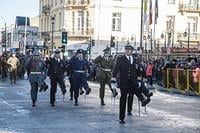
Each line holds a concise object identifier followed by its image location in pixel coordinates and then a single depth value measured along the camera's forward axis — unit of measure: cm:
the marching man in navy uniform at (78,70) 1906
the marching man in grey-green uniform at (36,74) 1845
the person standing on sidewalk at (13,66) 3359
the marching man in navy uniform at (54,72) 1861
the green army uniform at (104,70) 1906
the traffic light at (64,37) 4647
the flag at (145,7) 3782
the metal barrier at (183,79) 2705
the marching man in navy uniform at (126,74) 1410
